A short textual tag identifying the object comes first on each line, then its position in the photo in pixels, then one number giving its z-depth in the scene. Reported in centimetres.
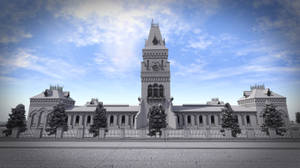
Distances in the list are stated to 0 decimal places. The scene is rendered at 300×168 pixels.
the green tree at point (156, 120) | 2595
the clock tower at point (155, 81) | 3641
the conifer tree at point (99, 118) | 2975
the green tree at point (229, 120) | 2702
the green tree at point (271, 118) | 2672
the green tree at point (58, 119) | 2859
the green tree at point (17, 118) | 2687
